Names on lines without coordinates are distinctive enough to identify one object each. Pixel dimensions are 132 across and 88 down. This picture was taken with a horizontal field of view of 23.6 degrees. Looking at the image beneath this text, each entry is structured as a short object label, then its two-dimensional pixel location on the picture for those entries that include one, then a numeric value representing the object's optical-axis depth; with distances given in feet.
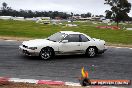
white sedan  48.51
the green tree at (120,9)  293.64
